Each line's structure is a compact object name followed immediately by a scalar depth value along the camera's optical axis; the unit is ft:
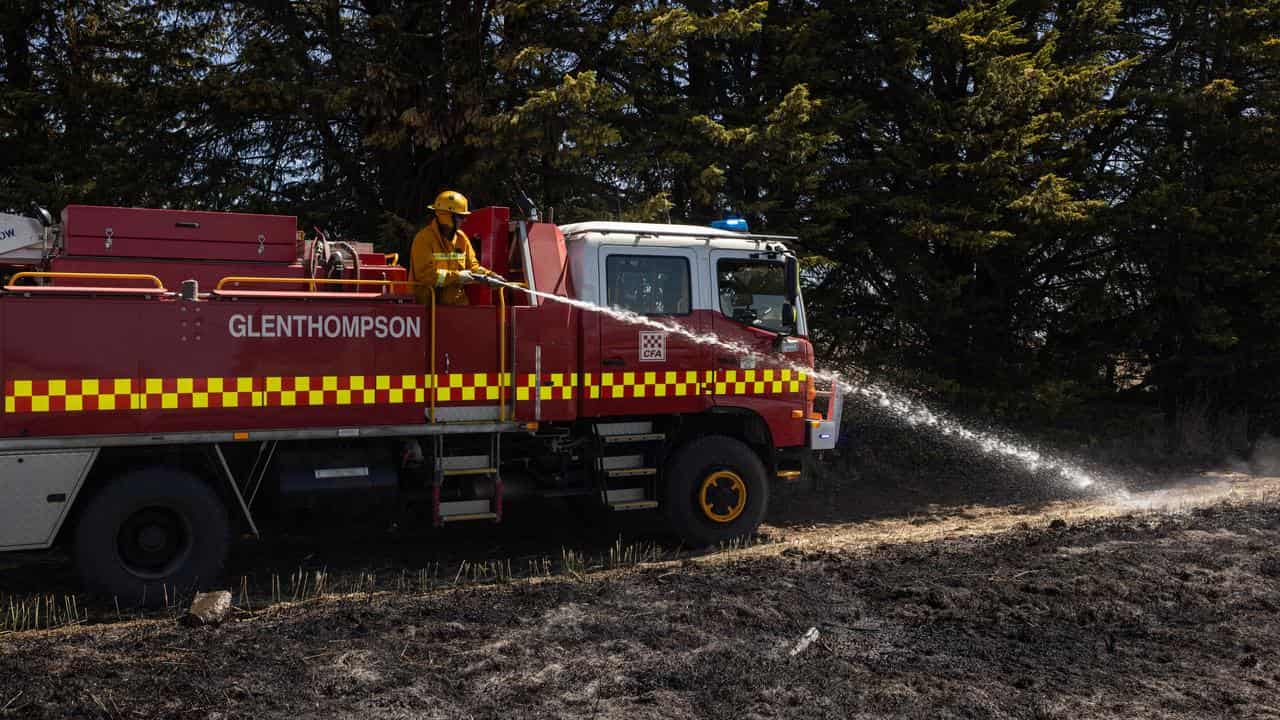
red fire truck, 22.41
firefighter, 25.58
